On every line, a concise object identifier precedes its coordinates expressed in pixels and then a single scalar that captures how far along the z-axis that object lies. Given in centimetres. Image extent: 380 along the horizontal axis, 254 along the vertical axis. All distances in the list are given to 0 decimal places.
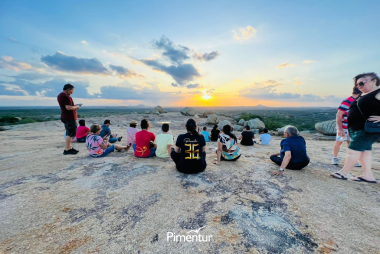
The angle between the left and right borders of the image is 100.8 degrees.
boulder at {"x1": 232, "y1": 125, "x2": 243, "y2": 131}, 1896
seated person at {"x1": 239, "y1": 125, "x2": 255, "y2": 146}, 843
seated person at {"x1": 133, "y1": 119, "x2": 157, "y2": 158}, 534
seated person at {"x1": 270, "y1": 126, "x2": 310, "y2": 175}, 414
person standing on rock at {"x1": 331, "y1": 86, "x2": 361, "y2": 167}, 414
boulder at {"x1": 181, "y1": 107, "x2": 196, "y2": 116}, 3297
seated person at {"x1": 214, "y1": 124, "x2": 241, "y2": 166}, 478
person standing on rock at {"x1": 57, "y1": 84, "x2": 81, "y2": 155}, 527
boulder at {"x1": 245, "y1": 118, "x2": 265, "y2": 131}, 1936
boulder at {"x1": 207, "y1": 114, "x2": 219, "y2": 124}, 2441
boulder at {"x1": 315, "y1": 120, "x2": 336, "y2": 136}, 1452
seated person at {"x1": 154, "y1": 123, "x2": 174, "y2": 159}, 505
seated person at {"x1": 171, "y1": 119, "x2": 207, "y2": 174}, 384
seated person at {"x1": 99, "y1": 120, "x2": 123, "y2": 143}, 712
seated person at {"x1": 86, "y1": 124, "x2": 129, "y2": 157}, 530
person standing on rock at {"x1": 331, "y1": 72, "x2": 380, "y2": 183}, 322
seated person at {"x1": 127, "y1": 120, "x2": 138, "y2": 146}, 672
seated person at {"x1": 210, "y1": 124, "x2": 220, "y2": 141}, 915
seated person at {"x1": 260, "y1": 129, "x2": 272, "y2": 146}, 872
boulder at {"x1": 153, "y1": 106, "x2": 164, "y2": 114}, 3463
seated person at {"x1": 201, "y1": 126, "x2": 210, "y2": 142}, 878
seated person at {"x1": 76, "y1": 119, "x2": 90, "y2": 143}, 765
